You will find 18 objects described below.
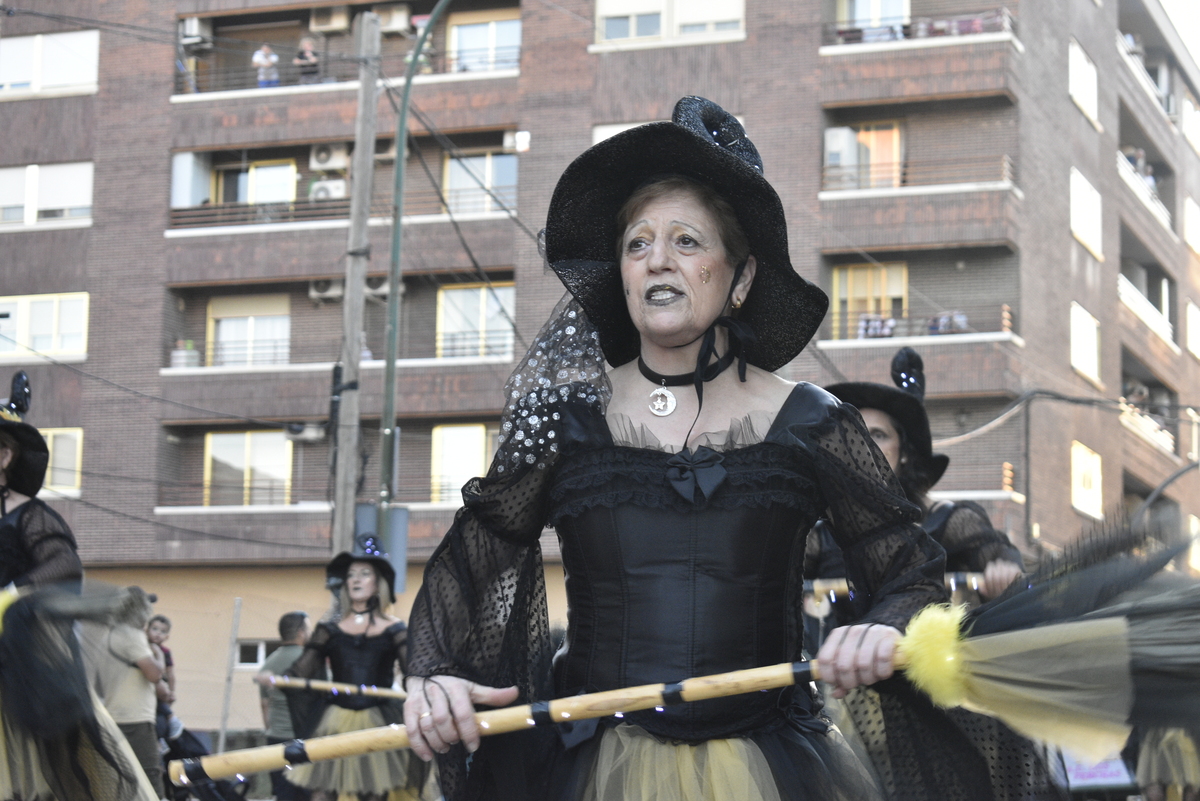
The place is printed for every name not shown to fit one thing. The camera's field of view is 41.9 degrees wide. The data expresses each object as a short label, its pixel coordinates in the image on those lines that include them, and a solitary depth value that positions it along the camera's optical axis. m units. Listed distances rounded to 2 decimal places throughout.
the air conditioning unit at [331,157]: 33.03
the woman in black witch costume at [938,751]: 3.76
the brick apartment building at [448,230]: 30.16
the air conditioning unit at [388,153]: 31.57
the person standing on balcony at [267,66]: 33.53
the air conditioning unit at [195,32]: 33.97
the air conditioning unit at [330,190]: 32.94
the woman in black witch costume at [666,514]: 3.83
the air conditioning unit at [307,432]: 32.47
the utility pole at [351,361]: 20.14
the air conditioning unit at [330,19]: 33.38
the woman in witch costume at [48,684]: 5.14
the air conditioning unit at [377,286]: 32.09
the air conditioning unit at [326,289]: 32.56
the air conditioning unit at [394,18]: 33.09
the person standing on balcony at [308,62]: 33.19
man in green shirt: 11.65
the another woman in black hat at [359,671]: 10.98
